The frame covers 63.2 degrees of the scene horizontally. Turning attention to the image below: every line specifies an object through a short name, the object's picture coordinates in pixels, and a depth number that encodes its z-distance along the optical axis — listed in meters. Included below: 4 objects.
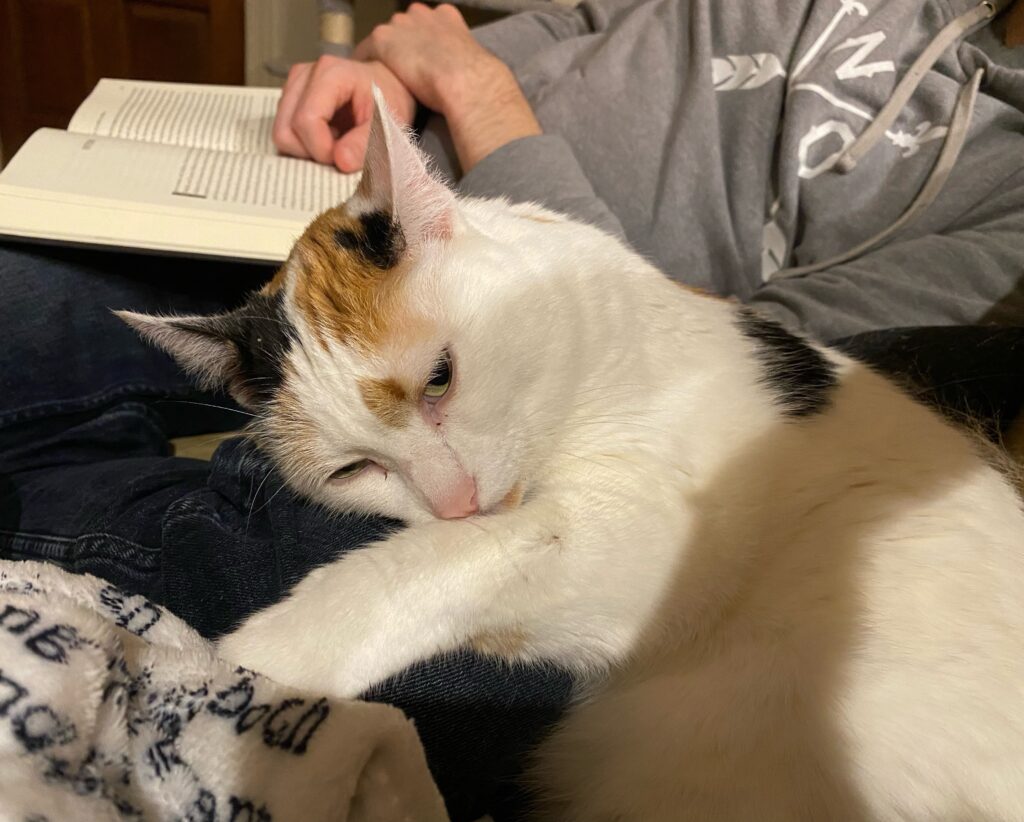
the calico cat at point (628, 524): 0.29
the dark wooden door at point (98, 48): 1.46
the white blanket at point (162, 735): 0.20
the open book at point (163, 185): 0.40
